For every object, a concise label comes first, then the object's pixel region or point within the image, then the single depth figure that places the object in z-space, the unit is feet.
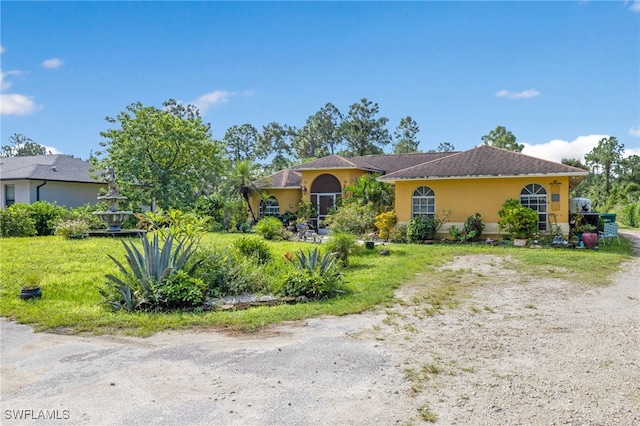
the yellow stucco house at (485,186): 56.70
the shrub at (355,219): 65.77
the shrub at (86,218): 62.85
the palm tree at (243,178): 83.76
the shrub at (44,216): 65.16
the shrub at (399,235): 61.87
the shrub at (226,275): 27.40
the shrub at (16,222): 60.23
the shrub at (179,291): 23.54
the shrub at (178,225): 27.73
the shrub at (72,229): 54.76
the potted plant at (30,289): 25.50
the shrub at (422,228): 60.18
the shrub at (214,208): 83.66
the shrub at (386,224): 63.82
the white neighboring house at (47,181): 80.94
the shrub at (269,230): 62.80
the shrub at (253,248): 35.58
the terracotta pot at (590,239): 51.55
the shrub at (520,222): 54.60
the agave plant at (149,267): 23.79
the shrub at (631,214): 99.86
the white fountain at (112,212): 59.11
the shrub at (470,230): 58.95
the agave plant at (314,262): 28.02
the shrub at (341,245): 38.58
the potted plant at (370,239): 49.47
